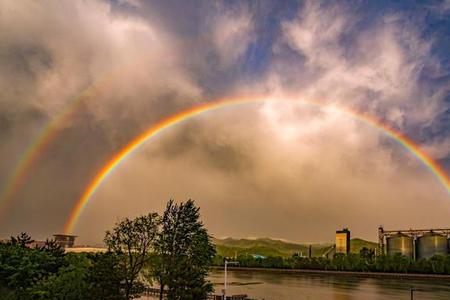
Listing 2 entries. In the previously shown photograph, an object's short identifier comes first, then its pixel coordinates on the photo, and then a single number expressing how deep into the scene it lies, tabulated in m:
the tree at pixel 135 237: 50.38
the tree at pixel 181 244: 47.87
